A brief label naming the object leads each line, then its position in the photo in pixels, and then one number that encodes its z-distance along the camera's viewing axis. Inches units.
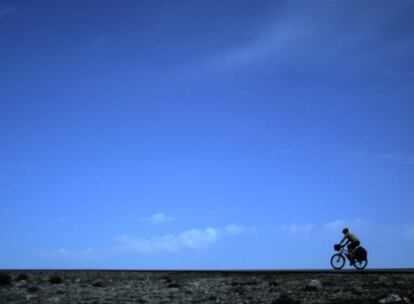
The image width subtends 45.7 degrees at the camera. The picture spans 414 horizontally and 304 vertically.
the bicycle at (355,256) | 976.9
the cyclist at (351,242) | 990.4
